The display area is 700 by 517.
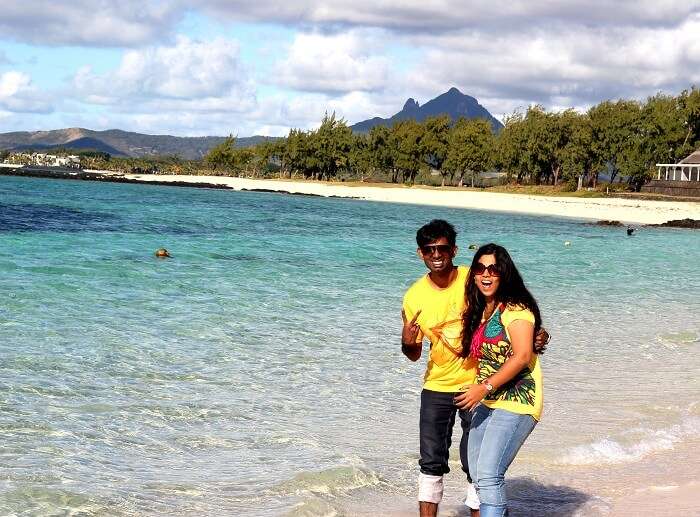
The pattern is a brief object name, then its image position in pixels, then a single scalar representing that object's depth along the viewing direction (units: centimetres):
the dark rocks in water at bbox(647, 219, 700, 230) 5447
